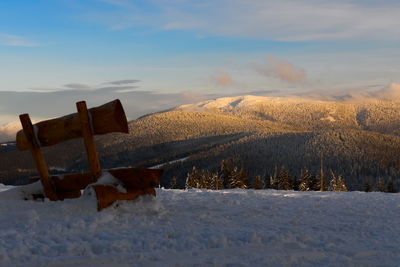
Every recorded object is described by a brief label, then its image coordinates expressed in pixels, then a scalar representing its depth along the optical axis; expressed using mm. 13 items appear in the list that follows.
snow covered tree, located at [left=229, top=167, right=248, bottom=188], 62184
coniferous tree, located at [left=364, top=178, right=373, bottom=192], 71012
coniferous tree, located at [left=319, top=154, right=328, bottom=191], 65562
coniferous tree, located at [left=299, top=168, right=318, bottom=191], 65519
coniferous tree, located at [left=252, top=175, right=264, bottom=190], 64056
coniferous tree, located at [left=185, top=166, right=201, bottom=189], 65875
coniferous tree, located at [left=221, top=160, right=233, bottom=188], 66838
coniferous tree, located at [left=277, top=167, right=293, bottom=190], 63794
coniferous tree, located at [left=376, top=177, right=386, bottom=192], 75844
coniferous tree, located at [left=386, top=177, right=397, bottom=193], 79688
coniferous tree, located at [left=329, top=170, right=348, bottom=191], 68562
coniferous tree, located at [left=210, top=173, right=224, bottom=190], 63738
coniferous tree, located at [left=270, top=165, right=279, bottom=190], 65500
